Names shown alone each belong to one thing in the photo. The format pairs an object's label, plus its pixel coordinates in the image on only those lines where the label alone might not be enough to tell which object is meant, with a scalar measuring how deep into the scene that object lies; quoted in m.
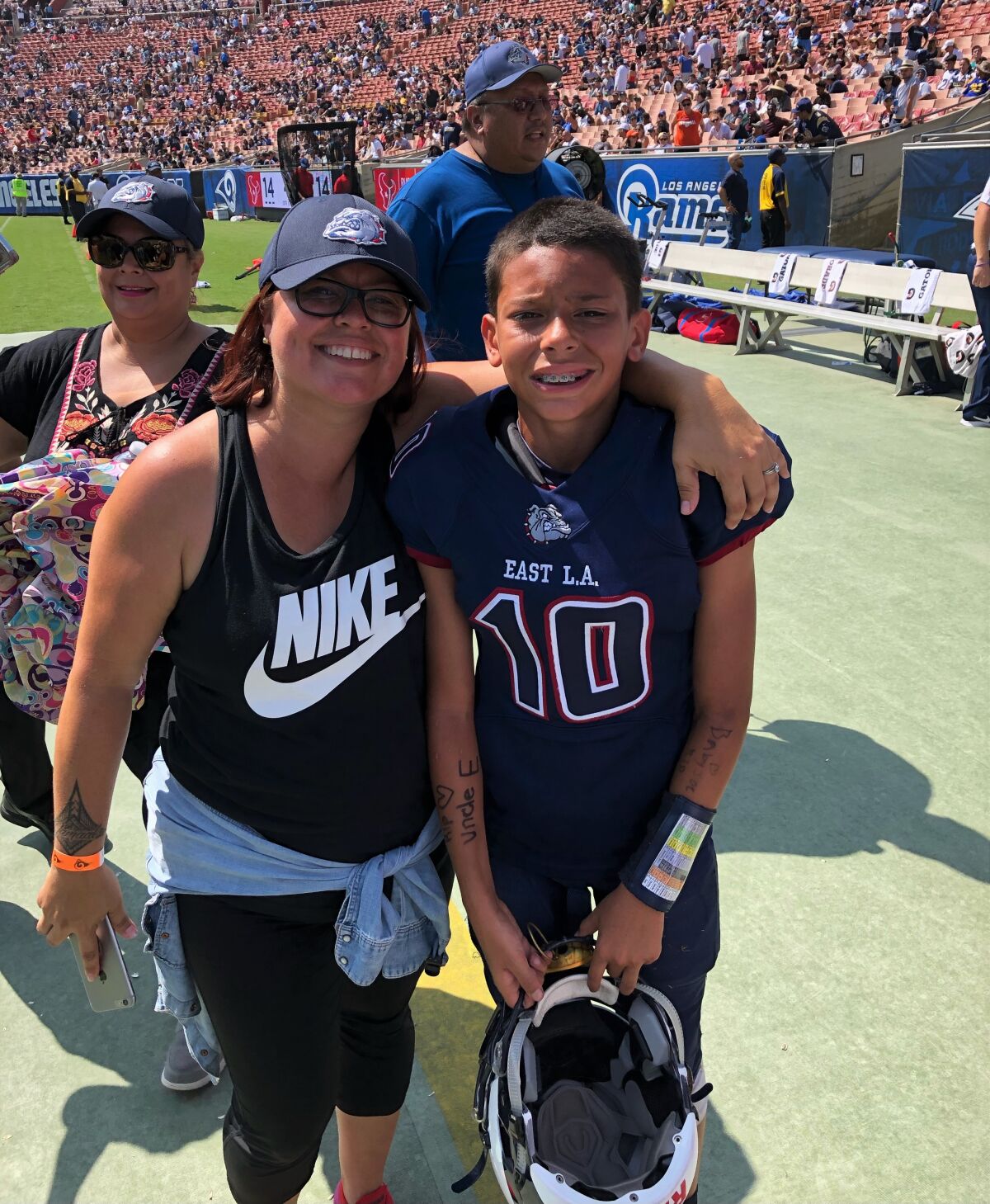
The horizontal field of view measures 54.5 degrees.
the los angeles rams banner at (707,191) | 15.62
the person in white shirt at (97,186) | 23.90
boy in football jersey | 1.56
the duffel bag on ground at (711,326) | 10.26
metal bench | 7.87
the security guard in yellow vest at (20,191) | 33.28
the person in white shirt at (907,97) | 18.05
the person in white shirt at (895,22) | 20.70
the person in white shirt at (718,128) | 20.23
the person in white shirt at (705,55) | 25.05
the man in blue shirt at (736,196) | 14.02
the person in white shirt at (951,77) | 18.30
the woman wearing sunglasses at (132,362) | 2.18
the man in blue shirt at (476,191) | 2.95
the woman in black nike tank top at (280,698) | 1.52
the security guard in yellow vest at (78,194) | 28.03
